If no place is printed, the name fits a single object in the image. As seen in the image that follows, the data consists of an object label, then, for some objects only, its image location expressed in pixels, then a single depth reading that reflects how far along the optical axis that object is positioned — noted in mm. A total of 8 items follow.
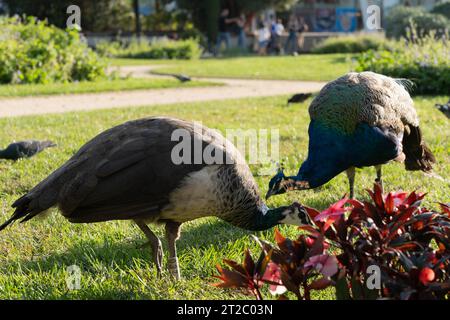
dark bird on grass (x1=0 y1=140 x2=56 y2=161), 6328
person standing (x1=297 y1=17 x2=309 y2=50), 31903
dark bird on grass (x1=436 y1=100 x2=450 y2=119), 7282
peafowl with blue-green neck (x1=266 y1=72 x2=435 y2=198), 4277
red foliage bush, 2359
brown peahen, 3189
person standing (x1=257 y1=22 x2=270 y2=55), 30348
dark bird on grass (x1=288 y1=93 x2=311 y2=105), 10742
